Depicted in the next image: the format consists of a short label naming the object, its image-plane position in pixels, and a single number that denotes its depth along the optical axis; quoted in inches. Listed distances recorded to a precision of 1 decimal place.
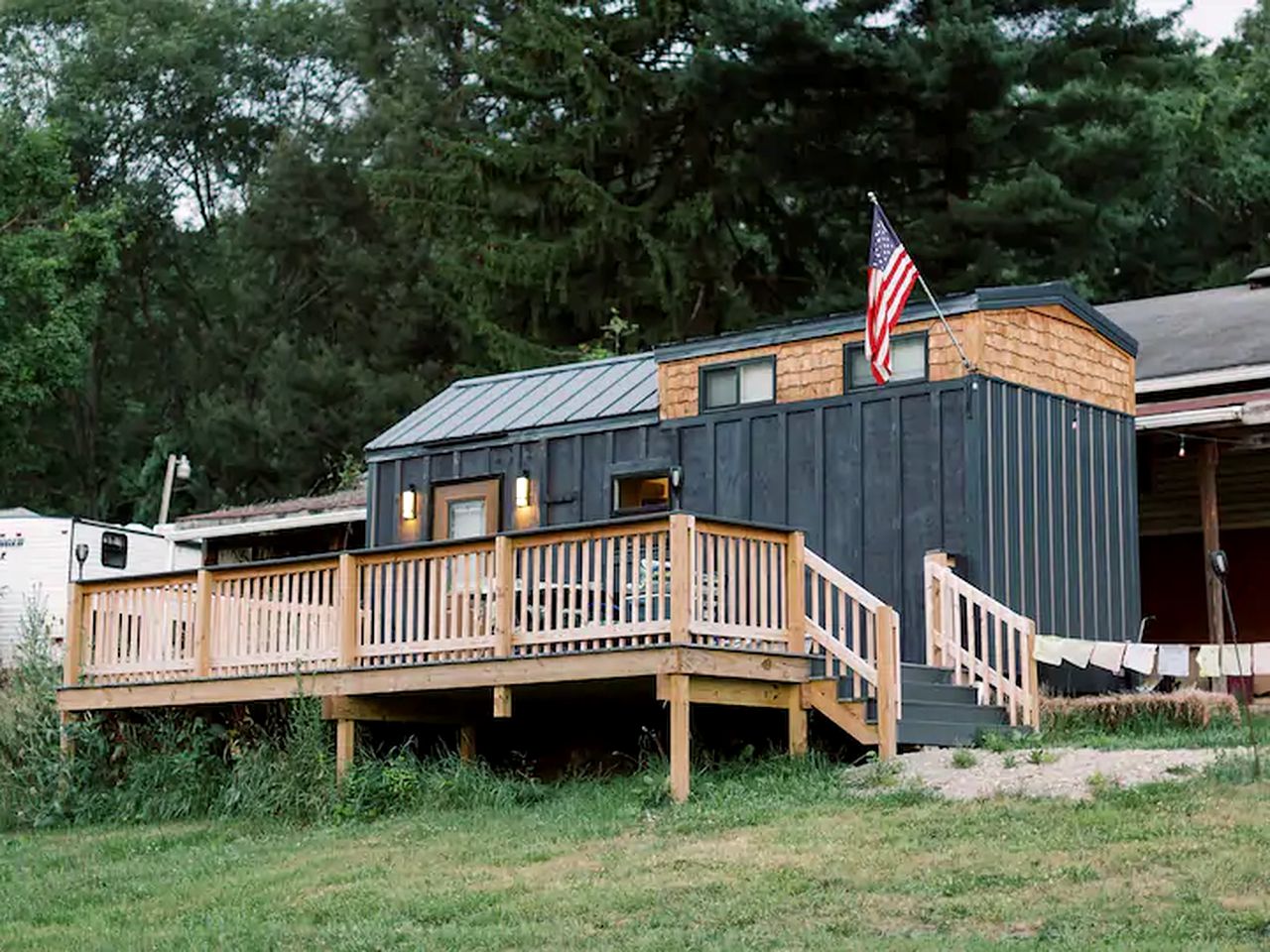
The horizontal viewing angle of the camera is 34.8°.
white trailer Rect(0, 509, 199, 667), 953.5
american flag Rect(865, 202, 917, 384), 593.9
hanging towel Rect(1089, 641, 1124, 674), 532.4
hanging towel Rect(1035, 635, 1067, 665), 545.3
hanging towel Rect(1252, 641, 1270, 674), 489.4
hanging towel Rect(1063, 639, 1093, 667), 537.6
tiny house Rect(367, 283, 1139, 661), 604.1
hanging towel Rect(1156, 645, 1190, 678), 516.7
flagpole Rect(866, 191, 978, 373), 601.5
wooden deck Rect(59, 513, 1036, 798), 522.6
